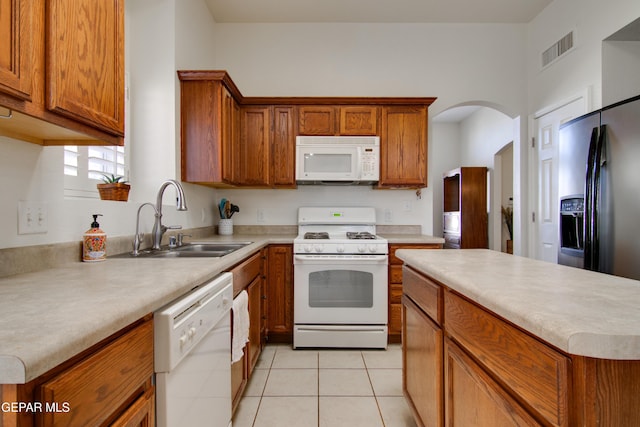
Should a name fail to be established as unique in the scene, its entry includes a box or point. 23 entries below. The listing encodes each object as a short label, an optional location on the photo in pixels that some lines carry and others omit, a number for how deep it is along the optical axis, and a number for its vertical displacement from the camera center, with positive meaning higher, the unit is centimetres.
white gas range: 262 -65
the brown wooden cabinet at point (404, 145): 299 +66
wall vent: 282 +153
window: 173 +28
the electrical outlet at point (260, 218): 332 -2
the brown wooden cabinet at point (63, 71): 79 +42
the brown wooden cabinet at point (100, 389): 50 -32
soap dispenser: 139 -13
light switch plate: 115 -1
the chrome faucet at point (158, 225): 185 -6
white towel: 156 -57
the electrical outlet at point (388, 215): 332 +0
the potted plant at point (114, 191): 177 +14
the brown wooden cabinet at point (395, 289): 271 -63
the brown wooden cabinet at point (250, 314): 168 -68
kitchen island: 56 -30
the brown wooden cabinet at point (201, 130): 246 +66
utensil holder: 312 -11
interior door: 294 +35
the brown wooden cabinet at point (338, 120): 299 +89
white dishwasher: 87 -47
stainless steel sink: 169 -21
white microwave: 295 +53
